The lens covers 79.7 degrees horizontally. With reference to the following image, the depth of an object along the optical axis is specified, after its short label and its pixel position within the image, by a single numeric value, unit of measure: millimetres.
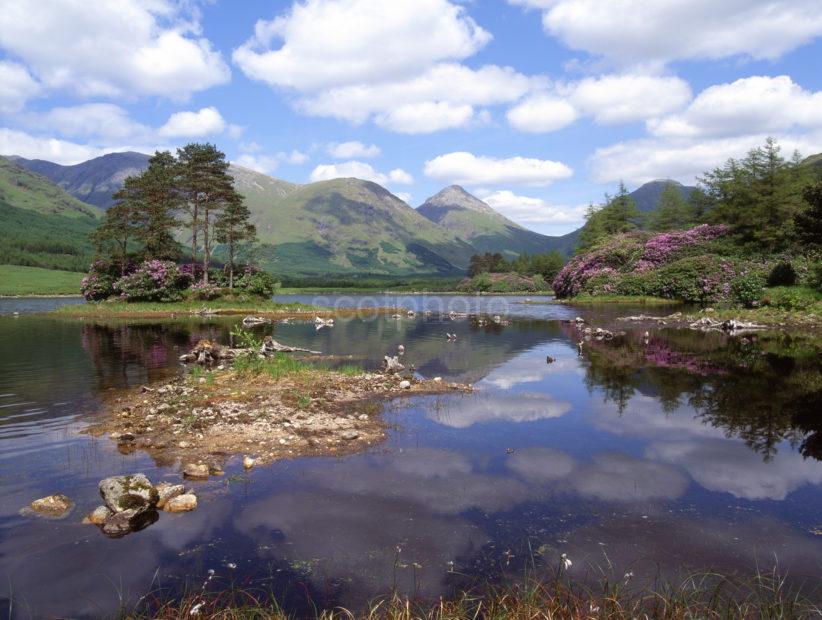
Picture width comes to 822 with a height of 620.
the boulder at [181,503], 10039
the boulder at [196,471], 11633
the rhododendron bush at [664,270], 63844
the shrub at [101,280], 72312
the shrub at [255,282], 73375
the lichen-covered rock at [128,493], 9695
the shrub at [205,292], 70625
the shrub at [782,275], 51969
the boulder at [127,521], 9188
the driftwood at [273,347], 31734
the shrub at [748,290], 53594
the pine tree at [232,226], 69250
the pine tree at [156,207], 70375
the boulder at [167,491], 10248
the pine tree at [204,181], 67500
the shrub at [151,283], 68750
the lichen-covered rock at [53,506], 9875
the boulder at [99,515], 9531
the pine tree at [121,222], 69312
